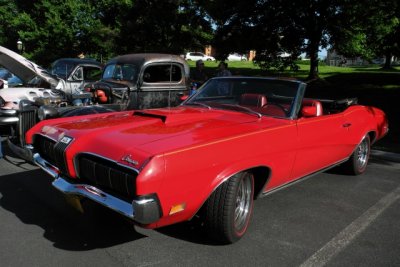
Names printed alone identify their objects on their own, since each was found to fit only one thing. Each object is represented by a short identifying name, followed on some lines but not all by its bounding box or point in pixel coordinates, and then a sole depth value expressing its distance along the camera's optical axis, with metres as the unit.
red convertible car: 2.82
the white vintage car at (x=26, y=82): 7.28
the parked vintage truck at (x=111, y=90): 6.17
